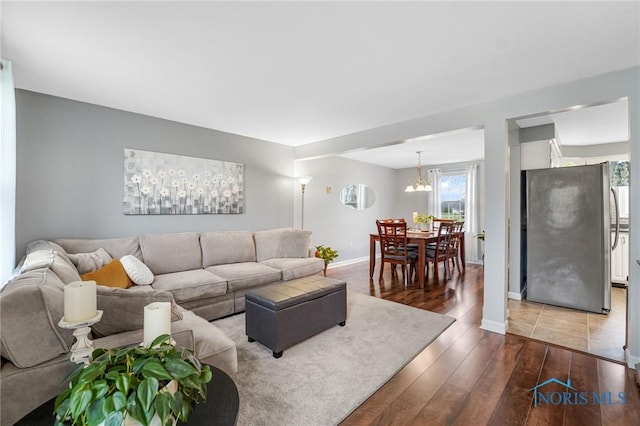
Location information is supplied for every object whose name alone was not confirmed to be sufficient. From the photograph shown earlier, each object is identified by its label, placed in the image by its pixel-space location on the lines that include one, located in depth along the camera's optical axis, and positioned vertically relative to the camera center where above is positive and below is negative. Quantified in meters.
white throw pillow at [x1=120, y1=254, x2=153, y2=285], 2.70 -0.56
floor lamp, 4.91 +0.52
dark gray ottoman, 2.34 -0.88
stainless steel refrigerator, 3.27 -0.30
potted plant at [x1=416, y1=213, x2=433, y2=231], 5.93 -0.14
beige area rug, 1.71 -1.18
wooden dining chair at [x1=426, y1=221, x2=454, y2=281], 4.68 -0.60
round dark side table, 0.91 -0.69
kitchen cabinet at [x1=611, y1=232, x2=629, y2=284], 4.20 -0.73
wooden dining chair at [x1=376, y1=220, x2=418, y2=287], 4.55 -0.58
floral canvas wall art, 3.33 +0.37
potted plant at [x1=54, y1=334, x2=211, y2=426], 0.71 -0.47
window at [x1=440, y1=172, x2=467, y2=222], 6.64 +0.40
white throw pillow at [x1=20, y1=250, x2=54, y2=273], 1.68 -0.31
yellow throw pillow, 2.32 -0.54
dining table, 4.37 -0.49
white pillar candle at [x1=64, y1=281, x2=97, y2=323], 1.03 -0.33
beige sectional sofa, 1.09 -0.57
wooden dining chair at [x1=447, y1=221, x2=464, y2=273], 4.95 -0.53
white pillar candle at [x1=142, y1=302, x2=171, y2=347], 1.05 -0.41
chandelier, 5.92 +0.55
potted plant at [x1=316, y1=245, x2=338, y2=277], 4.55 -0.68
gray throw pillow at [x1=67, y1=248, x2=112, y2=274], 2.51 -0.44
